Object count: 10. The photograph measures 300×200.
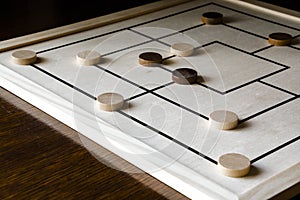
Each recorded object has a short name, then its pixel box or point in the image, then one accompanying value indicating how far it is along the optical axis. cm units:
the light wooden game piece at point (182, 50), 92
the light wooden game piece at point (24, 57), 89
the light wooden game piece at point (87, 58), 89
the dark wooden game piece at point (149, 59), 90
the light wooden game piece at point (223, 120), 75
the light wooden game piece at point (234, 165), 67
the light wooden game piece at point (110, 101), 78
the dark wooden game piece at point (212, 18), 103
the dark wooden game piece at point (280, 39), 95
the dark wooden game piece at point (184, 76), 84
